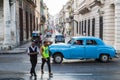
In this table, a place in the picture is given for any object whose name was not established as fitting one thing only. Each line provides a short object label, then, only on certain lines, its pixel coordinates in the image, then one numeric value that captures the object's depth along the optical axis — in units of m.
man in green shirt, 15.77
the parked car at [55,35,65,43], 53.97
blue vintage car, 21.55
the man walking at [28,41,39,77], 15.10
